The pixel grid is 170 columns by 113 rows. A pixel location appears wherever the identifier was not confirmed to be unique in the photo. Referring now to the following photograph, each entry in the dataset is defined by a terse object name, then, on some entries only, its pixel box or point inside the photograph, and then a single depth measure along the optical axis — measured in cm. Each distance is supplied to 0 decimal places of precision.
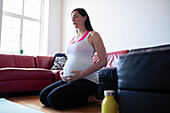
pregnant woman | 148
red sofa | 255
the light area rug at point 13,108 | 150
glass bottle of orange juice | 111
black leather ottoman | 76
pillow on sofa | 356
